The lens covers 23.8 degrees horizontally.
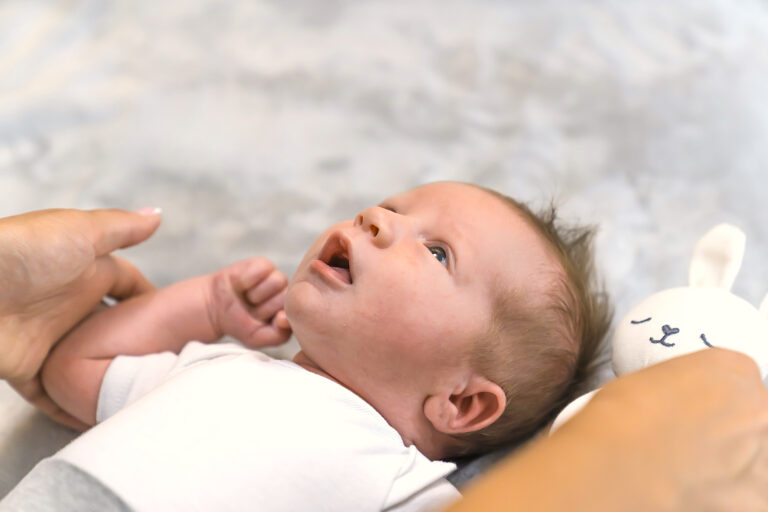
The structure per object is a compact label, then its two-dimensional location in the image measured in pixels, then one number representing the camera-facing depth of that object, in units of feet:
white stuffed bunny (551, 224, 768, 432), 2.31
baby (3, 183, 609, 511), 2.26
